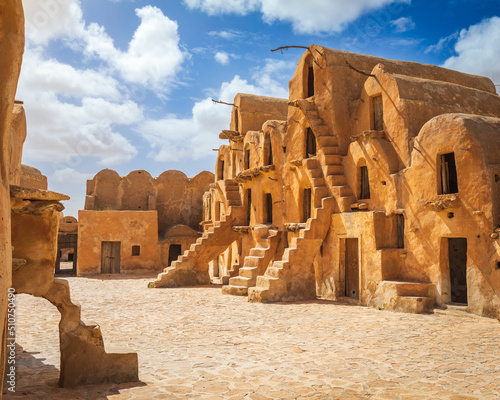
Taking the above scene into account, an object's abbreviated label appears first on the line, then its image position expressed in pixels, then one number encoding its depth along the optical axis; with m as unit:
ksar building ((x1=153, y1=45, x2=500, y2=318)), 12.29
